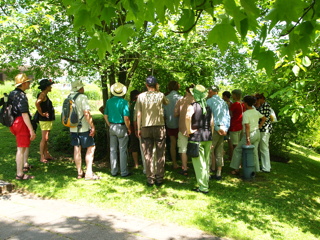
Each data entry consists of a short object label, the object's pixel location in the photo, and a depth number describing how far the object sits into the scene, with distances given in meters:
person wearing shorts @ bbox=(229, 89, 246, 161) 7.41
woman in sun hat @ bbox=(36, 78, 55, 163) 7.07
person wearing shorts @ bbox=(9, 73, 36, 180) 6.00
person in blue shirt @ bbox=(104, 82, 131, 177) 6.72
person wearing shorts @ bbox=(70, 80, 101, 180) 6.46
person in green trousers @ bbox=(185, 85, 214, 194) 5.73
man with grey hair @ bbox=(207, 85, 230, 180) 6.64
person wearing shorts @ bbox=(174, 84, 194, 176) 6.69
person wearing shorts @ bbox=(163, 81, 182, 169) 7.21
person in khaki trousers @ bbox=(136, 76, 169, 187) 6.15
